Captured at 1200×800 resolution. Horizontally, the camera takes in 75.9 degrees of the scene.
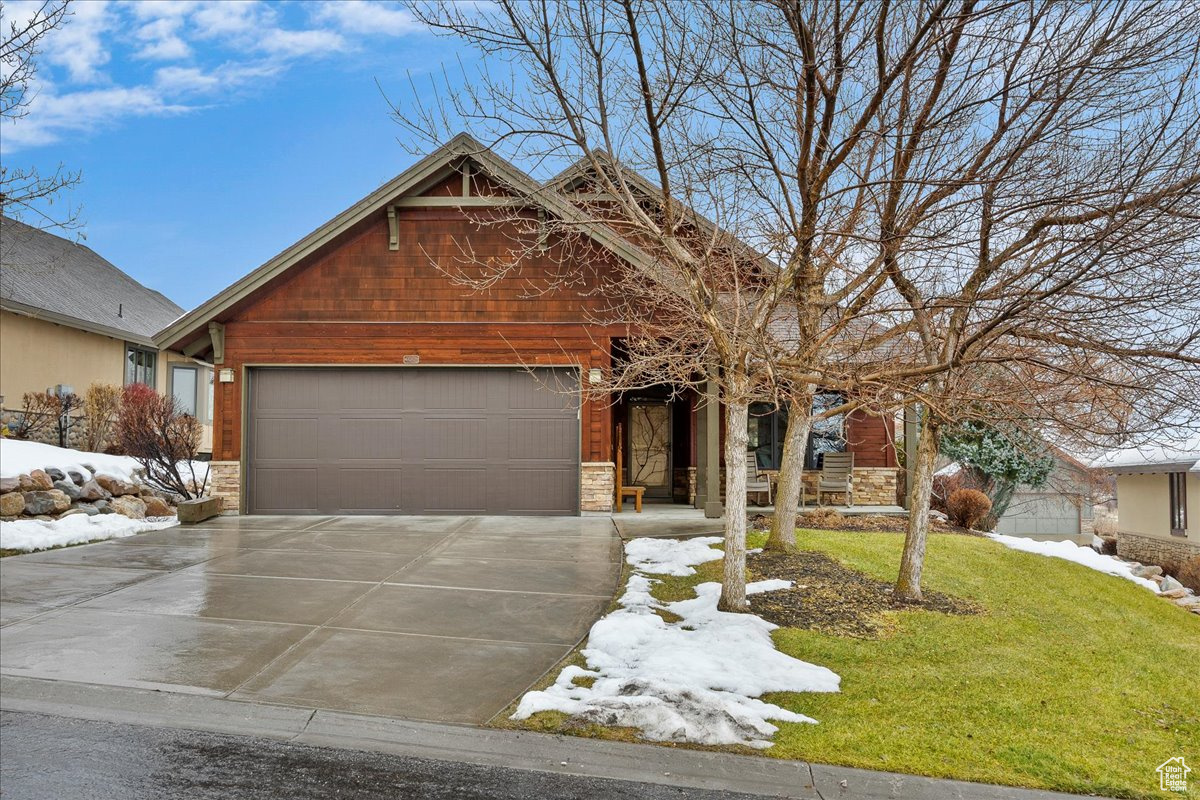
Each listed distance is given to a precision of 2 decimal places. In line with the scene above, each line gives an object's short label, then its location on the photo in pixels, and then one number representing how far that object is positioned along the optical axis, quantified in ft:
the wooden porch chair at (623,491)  46.37
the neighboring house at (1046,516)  74.64
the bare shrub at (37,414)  55.11
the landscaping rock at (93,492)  40.19
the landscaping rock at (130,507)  40.65
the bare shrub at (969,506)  47.19
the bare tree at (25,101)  30.17
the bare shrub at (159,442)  46.09
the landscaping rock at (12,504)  35.70
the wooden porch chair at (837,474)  48.96
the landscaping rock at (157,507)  43.09
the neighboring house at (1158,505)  64.88
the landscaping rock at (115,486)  42.34
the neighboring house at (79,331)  57.47
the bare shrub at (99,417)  59.16
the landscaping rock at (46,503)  36.86
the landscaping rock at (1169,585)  40.03
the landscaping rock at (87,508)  39.09
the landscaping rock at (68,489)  39.29
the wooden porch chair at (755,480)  47.19
